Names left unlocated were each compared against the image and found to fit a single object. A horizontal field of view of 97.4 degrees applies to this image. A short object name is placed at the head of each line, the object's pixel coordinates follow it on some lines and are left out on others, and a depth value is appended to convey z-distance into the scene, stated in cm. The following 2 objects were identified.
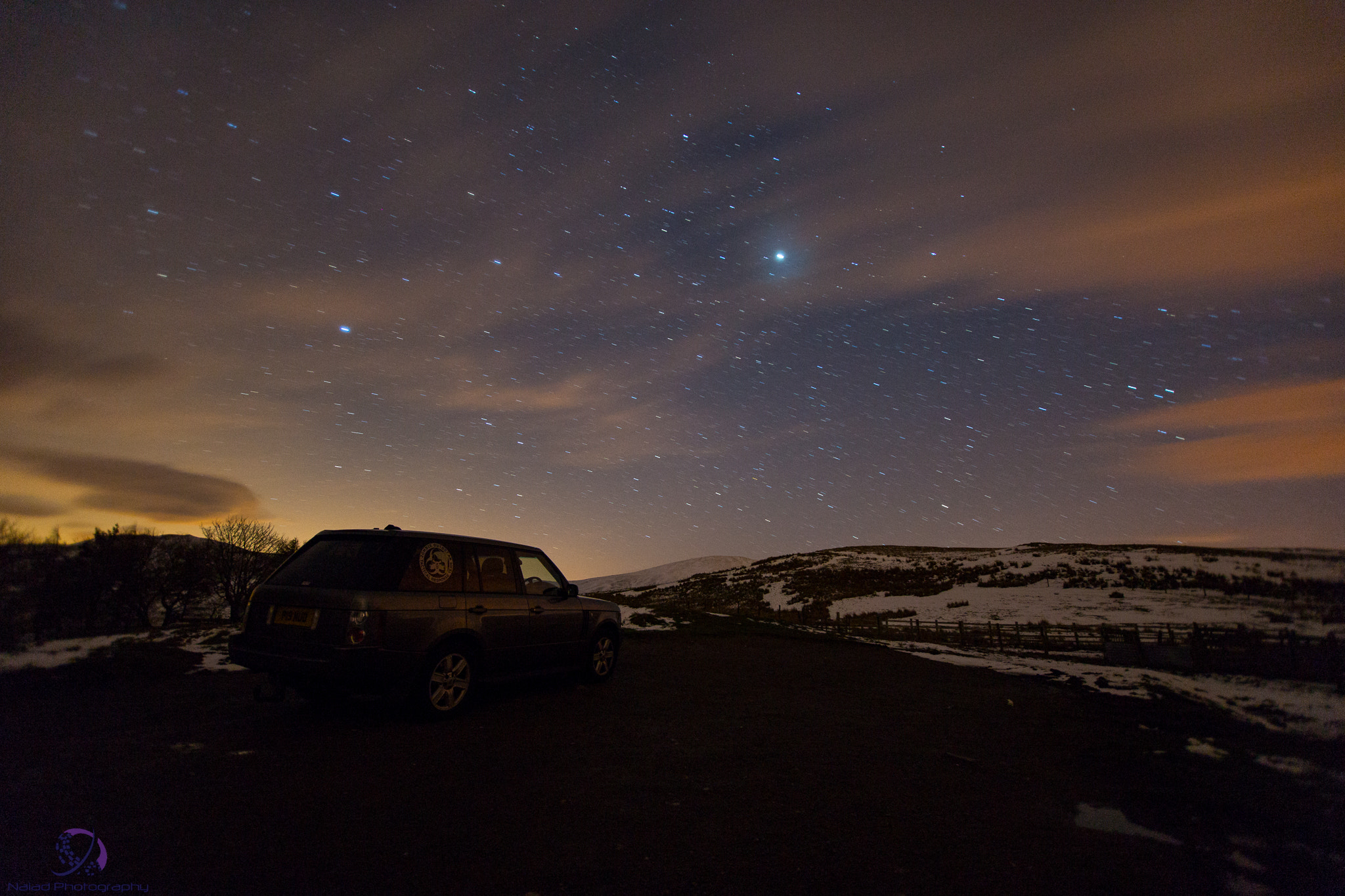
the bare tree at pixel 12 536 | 4759
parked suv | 544
